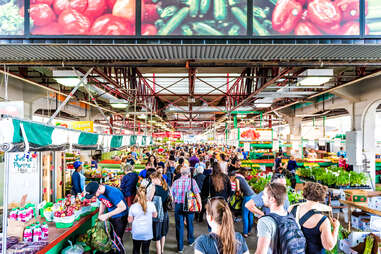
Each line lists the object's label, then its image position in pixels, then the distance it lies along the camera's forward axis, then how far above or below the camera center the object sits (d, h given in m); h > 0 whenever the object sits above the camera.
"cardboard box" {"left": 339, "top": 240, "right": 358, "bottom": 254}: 4.11 -1.95
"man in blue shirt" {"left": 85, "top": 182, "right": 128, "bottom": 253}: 4.59 -1.42
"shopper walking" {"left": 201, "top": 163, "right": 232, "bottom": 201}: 5.91 -1.31
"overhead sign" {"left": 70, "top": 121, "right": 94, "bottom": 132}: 8.25 +0.12
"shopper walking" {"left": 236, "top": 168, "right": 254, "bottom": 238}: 6.00 -1.73
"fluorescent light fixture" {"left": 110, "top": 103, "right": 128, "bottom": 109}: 9.75 +0.98
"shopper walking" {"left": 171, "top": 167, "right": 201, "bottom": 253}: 5.54 -1.52
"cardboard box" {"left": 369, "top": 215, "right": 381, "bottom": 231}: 4.08 -1.55
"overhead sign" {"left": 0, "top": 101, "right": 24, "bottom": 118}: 4.06 +0.36
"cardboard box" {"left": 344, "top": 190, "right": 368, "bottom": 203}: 7.02 -1.90
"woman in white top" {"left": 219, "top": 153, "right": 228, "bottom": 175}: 9.70 -1.38
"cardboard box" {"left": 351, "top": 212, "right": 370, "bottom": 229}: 6.84 -2.46
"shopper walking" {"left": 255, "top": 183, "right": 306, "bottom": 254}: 2.60 -1.11
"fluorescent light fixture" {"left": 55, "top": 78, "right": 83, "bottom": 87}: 6.44 +1.28
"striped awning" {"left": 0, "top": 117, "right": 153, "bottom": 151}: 3.06 -0.13
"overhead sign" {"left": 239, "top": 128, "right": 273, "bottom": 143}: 14.05 -0.33
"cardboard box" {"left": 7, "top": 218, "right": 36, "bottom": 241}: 3.93 -1.54
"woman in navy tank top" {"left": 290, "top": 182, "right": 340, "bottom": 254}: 2.99 -1.15
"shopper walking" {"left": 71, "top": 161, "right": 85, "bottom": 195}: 7.62 -1.54
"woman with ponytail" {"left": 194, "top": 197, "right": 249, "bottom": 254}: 2.19 -0.96
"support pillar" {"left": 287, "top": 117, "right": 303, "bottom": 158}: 20.41 -0.08
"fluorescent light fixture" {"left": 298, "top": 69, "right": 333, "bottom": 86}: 6.02 +1.29
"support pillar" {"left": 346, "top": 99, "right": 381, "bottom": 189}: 12.02 -0.55
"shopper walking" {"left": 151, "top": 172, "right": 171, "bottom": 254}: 4.91 -1.67
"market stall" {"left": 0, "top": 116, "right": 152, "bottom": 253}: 3.23 -1.31
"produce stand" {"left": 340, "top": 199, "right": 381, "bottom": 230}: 5.98 -2.01
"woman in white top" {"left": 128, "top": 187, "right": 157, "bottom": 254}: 4.36 -1.60
